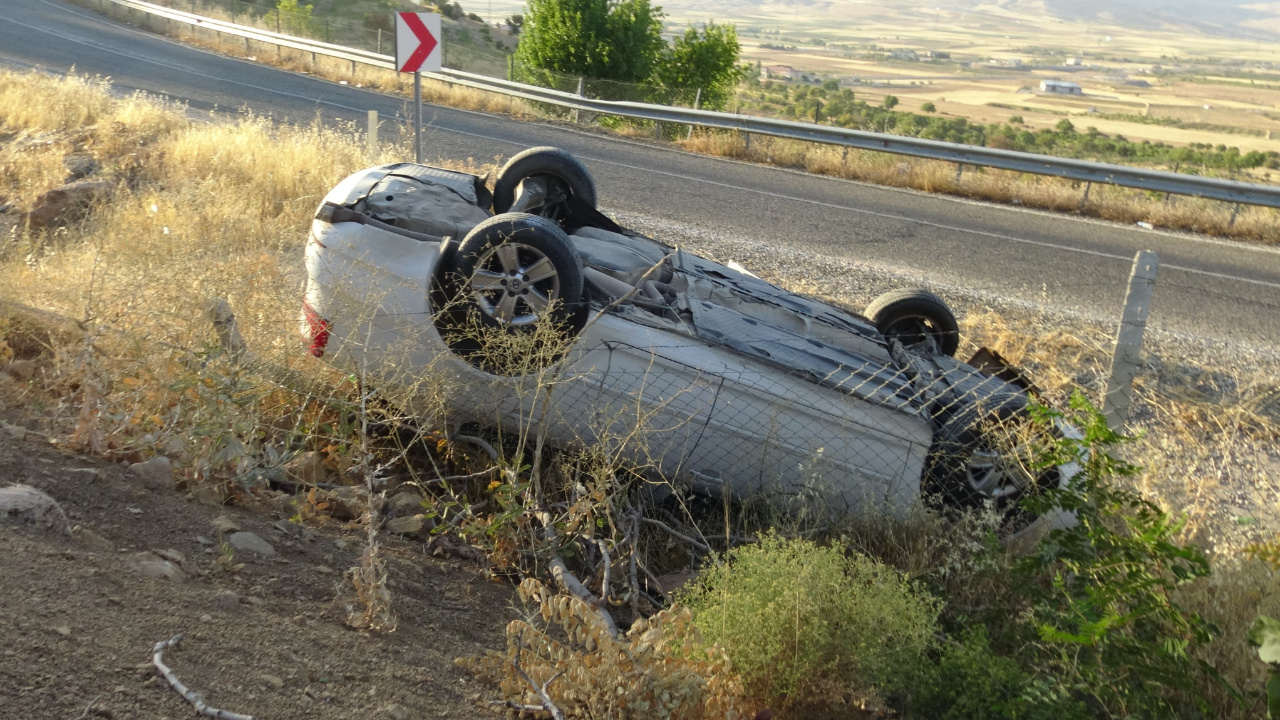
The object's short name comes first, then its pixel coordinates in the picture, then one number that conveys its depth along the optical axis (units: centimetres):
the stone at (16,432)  386
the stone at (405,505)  459
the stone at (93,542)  307
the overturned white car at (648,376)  441
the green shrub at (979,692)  308
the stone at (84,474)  359
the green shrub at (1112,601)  323
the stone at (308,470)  456
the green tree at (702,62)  2194
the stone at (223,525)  358
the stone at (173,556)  318
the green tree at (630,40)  2064
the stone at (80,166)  983
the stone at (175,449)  413
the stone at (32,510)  300
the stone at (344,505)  442
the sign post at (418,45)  901
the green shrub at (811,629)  318
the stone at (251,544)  352
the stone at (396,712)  267
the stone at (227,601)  294
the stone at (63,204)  842
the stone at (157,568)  301
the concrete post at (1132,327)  440
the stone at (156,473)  384
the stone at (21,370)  484
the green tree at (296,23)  2741
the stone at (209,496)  385
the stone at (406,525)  438
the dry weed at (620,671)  277
